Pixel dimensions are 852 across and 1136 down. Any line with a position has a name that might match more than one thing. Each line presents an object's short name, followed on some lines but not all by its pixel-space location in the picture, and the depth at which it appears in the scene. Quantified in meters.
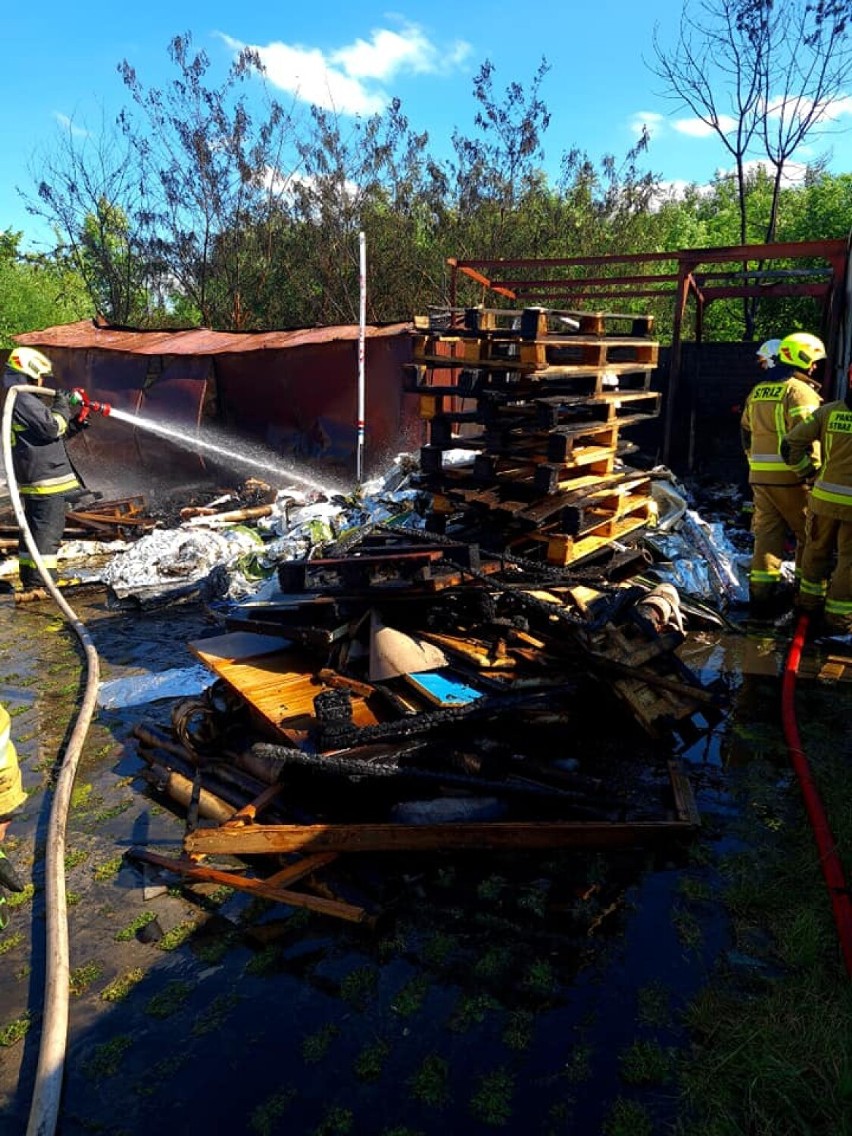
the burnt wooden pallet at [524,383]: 5.26
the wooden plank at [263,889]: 2.85
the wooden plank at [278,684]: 3.86
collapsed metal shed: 9.80
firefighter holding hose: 7.12
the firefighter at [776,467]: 5.96
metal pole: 8.96
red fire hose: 2.47
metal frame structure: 7.41
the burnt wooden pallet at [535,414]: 5.15
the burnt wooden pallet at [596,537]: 5.21
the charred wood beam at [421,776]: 3.38
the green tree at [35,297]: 22.52
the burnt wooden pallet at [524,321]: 4.78
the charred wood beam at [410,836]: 3.18
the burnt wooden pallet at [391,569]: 4.32
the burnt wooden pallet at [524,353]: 4.88
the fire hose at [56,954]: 2.08
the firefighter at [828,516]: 5.26
